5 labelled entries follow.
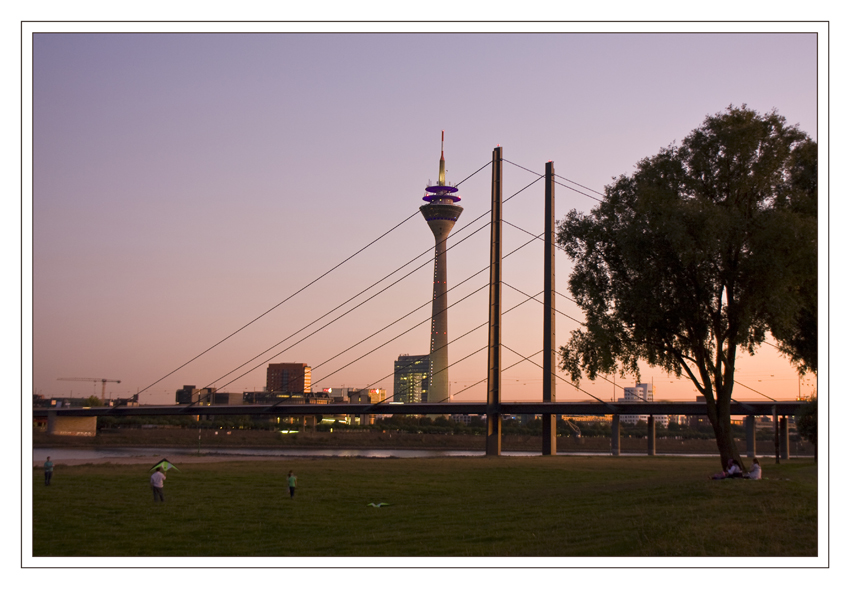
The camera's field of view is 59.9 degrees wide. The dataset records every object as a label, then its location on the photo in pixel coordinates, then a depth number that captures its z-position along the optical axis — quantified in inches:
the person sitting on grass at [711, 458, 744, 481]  1010.8
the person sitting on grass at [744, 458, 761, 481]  1005.9
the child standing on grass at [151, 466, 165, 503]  1097.4
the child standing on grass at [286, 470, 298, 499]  1152.2
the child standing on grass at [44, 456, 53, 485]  1322.6
